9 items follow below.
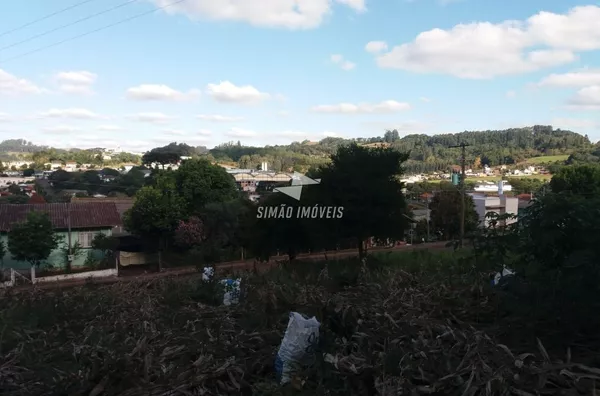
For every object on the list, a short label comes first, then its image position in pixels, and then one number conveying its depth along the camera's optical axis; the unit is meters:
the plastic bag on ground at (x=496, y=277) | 4.60
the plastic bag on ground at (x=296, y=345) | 3.15
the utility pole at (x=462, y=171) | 24.95
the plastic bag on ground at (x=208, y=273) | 6.89
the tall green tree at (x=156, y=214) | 25.00
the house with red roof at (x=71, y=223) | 22.62
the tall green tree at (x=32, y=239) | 20.14
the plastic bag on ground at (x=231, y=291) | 5.95
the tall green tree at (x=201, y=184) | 27.52
